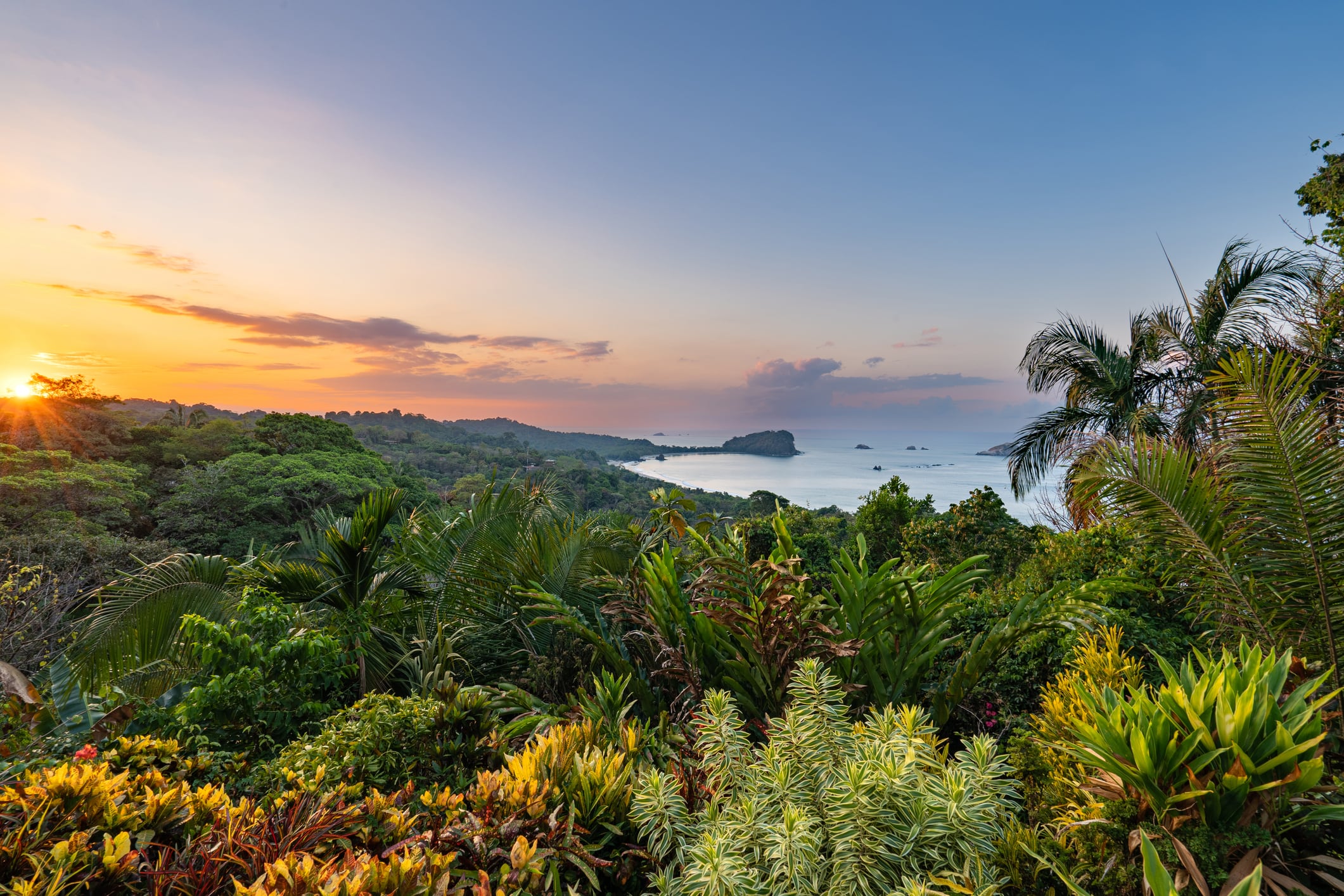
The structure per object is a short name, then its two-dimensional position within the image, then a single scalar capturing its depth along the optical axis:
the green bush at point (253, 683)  2.59
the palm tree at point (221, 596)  3.24
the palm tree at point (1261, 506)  2.50
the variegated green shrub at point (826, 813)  1.21
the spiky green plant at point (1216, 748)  1.09
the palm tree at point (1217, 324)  8.38
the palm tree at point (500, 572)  3.68
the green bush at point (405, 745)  2.07
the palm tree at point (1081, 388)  9.93
